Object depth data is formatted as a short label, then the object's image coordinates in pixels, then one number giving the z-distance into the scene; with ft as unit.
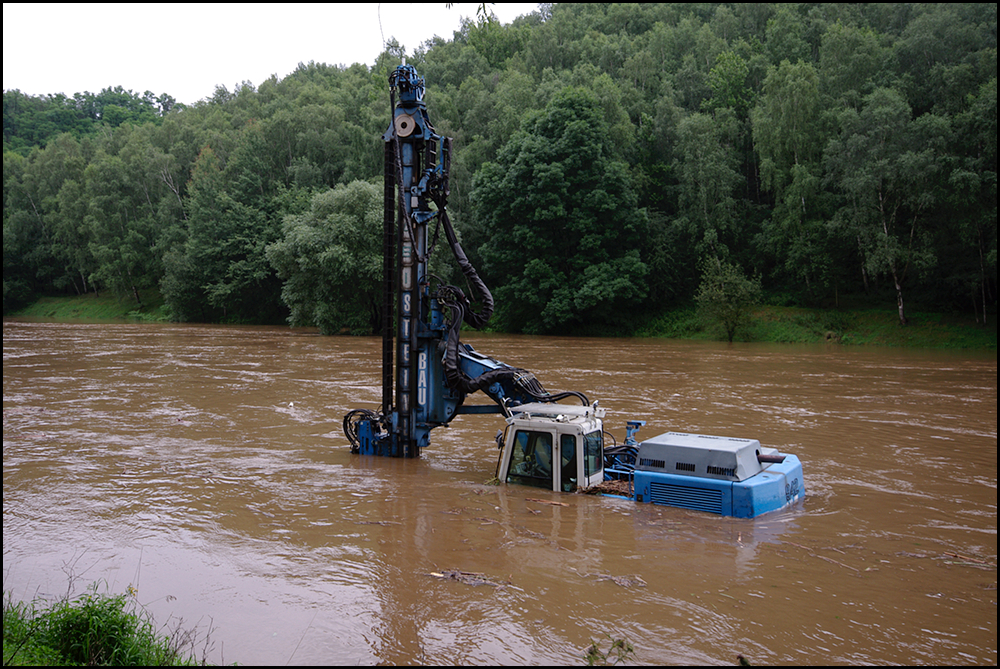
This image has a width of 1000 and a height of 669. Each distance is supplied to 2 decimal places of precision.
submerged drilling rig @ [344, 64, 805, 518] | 32.81
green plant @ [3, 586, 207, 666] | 17.49
